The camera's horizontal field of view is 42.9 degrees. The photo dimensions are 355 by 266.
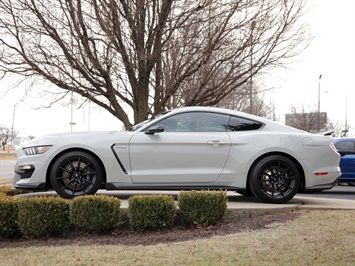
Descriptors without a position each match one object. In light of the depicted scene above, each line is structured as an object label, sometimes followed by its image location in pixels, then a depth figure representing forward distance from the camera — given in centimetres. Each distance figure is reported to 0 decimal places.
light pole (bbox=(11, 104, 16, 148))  6681
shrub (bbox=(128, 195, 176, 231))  561
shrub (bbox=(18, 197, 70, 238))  559
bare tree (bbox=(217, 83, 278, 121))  1580
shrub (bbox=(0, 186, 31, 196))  740
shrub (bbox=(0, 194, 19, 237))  571
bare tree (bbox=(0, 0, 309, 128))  934
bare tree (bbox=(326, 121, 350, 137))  5592
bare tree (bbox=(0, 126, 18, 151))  7881
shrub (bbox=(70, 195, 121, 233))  558
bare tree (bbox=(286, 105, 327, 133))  4695
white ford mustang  636
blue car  1270
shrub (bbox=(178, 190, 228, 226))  571
